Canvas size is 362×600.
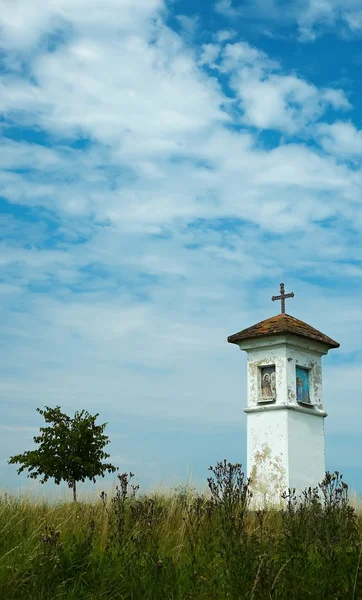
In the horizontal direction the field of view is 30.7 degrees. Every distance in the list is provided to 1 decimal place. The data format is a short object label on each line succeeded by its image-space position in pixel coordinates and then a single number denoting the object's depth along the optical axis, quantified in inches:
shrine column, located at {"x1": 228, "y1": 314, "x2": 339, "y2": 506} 583.8
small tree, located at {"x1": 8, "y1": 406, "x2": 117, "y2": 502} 633.6
